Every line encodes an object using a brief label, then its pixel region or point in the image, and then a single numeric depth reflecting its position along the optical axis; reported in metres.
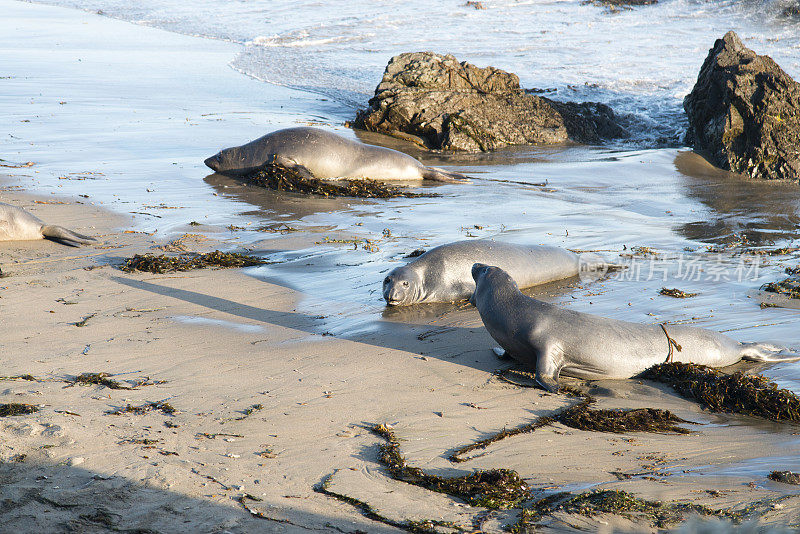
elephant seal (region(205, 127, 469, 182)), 18.56
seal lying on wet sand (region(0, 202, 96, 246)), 12.72
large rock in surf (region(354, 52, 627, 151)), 24.08
